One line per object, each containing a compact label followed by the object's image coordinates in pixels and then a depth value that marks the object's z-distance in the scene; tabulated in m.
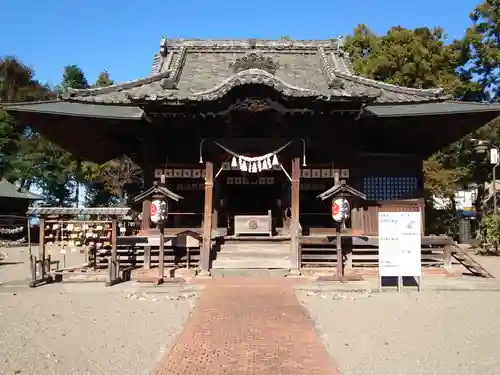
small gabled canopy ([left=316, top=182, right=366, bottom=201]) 11.70
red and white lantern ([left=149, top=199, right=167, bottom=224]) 11.48
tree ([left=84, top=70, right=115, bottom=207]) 40.84
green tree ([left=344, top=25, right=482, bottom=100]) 28.34
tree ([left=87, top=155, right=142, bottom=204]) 35.84
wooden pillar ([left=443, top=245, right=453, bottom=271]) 12.94
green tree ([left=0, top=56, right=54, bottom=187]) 39.96
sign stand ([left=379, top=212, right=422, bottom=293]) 10.16
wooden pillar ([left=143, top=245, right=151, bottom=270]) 13.18
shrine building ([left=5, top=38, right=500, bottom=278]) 12.57
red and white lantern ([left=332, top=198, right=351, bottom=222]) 11.48
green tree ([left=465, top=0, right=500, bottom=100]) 27.48
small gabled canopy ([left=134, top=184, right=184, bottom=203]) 11.66
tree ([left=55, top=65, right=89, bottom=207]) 46.38
